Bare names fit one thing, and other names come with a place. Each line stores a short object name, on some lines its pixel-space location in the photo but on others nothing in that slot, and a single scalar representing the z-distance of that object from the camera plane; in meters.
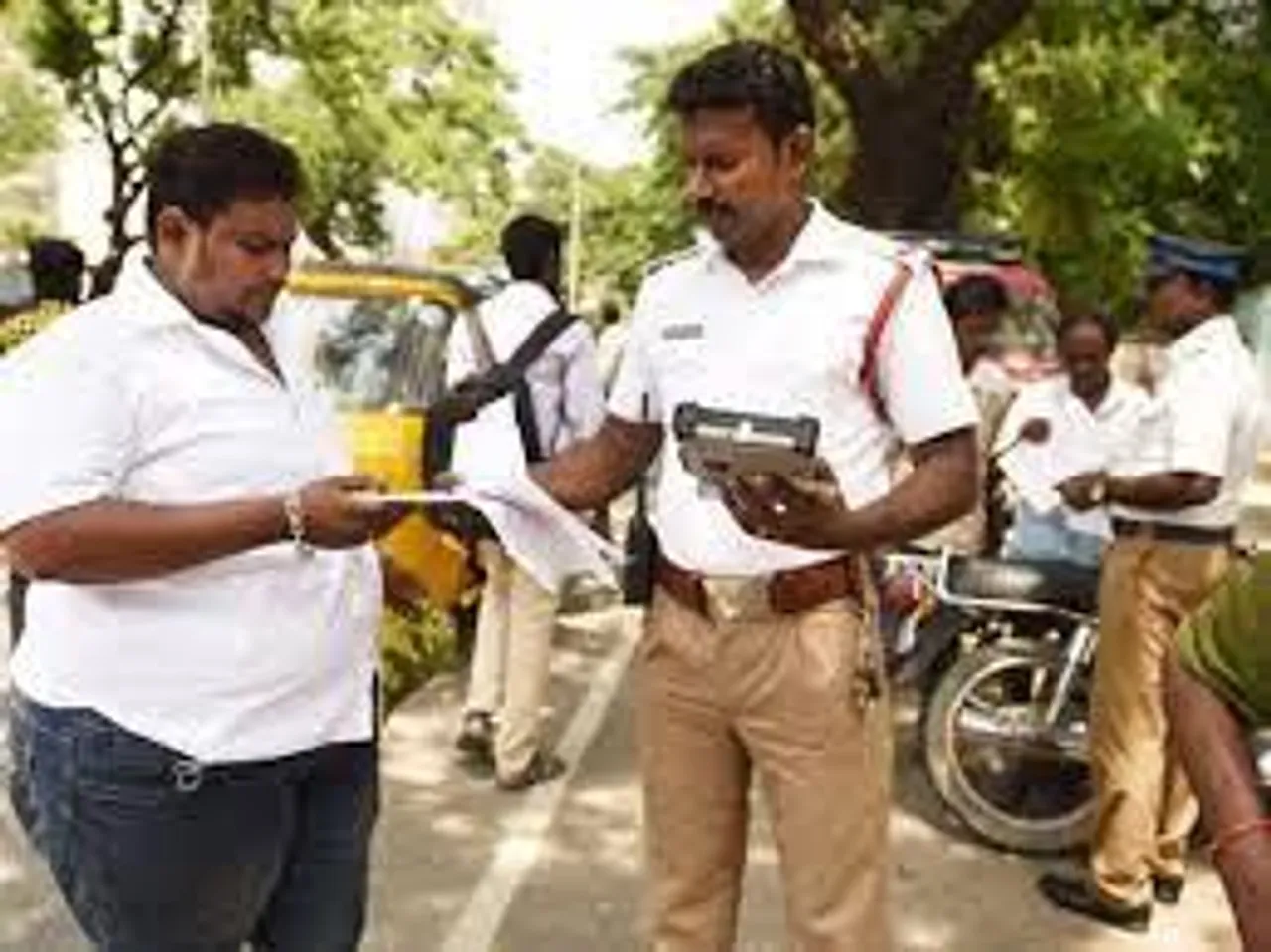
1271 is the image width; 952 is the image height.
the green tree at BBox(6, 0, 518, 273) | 27.73
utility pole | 53.03
